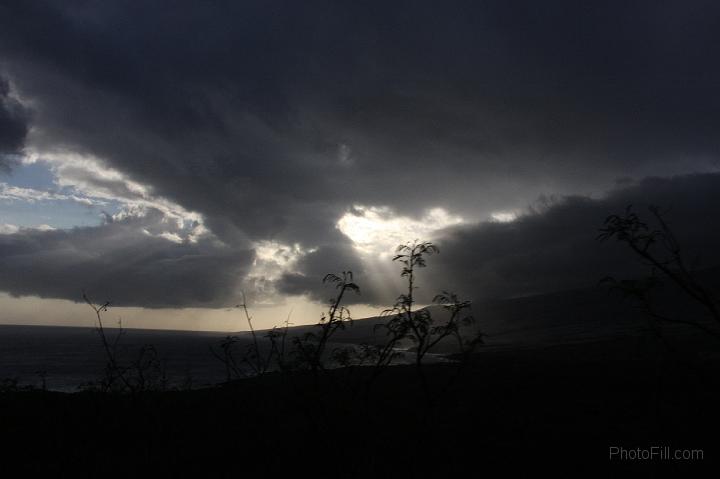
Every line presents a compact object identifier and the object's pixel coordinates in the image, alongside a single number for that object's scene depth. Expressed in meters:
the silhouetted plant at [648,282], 4.48
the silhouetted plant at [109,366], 9.56
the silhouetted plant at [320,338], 8.66
